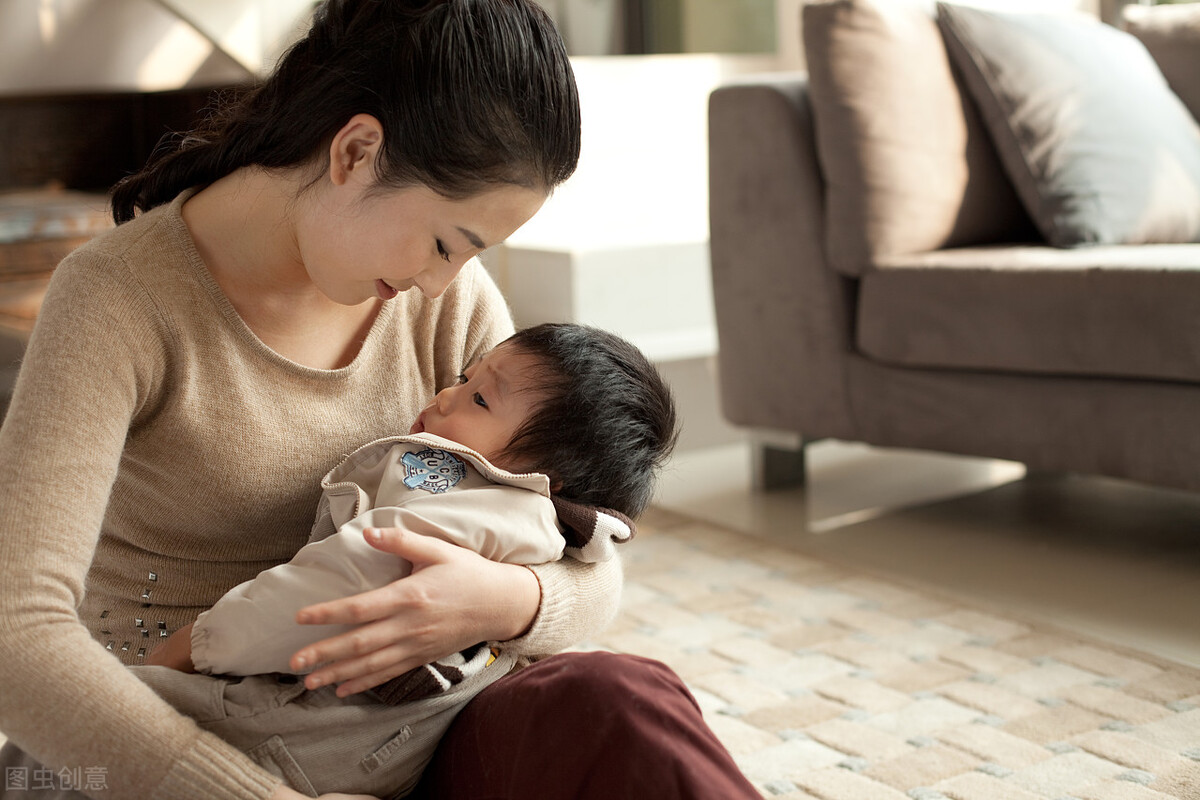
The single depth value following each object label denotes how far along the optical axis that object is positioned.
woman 0.85
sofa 2.15
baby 0.90
